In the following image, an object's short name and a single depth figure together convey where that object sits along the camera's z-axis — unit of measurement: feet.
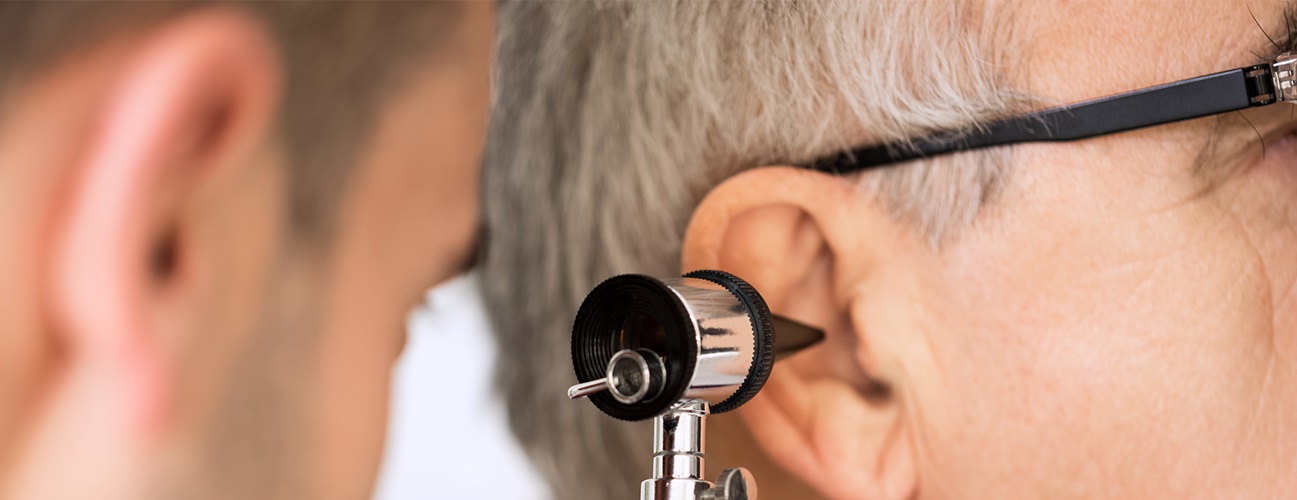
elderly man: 2.21
